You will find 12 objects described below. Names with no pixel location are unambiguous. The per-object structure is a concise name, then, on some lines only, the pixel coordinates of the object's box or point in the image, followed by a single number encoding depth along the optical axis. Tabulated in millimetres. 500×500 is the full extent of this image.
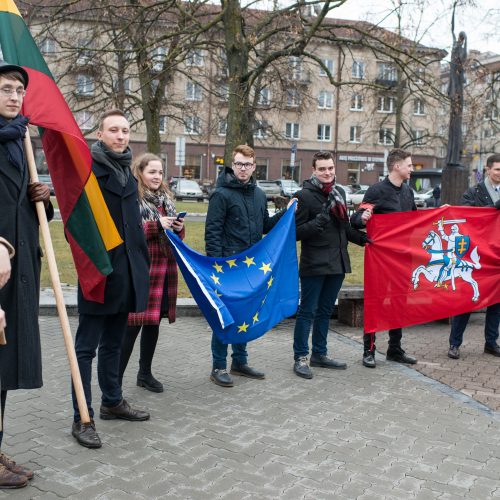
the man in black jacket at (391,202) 6898
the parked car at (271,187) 49656
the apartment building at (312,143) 33531
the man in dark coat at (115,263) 4820
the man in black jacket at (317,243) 6492
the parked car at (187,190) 46638
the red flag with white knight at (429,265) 7195
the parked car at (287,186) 48312
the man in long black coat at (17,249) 3852
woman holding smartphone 5680
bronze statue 10734
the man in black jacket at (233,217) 6109
